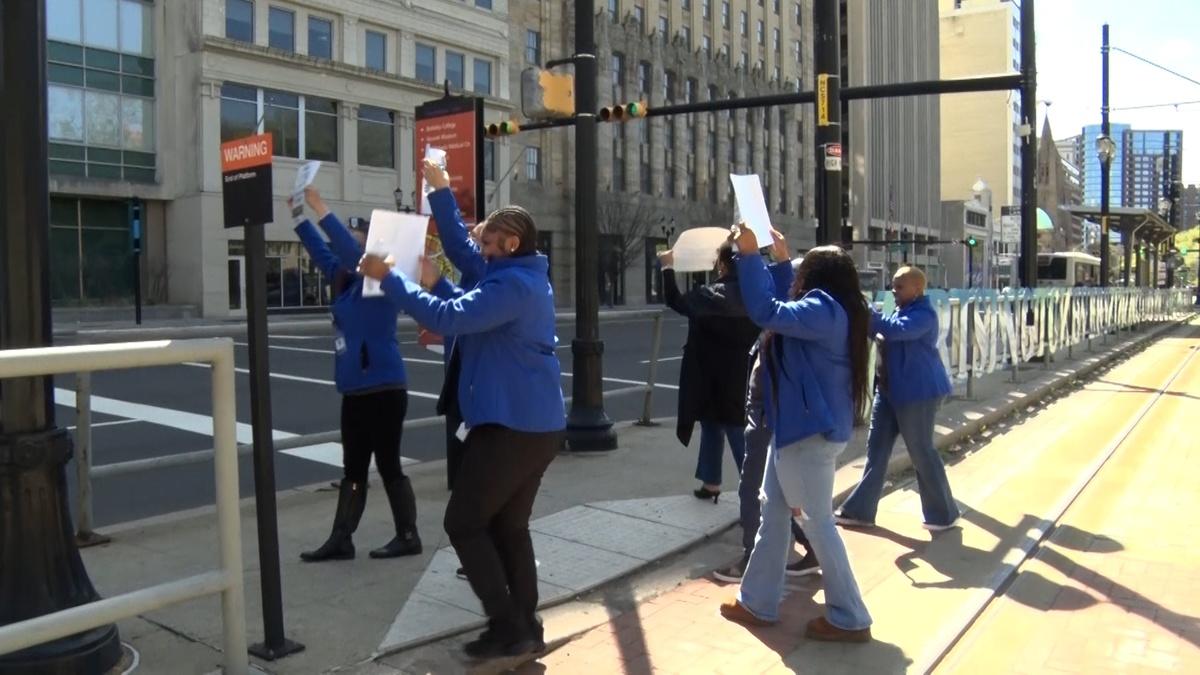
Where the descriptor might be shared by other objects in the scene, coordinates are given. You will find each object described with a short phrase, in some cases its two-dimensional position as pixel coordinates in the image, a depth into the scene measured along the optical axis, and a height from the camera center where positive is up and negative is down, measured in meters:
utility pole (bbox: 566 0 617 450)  8.52 +0.19
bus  44.61 +0.99
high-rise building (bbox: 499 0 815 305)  49.47 +9.98
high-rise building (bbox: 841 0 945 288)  73.88 +13.33
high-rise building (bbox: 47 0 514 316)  33.25 +6.41
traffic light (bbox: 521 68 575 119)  9.95 +2.06
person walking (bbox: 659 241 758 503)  5.79 -0.37
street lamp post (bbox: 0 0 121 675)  3.56 -0.34
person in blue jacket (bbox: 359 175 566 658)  3.76 -0.41
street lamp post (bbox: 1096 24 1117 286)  28.62 +4.12
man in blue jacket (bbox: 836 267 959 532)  6.25 -0.71
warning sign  3.89 +0.47
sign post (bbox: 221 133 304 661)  3.93 -0.21
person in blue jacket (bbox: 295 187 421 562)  5.17 -0.52
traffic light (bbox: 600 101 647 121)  15.11 +2.82
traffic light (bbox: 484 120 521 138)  15.88 +2.70
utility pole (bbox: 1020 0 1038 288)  14.73 +1.96
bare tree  50.66 +3.64
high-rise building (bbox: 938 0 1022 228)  119.62 +23.09
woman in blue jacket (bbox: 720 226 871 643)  4.29 -0.46
